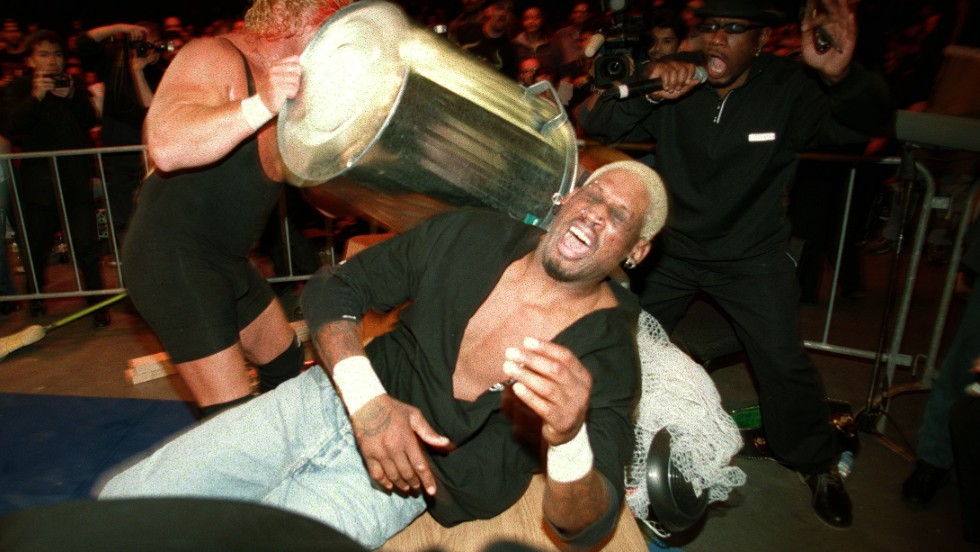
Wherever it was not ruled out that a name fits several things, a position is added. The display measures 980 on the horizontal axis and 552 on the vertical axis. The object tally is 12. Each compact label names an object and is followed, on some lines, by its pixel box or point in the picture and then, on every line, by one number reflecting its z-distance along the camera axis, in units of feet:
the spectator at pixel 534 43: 20.26
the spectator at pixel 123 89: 15.55
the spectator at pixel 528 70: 18.27
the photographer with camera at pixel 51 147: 15.24
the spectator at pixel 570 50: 19.83
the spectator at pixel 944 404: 9.39
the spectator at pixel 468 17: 18.63
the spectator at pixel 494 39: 17.88
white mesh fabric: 6.76
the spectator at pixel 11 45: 22.30
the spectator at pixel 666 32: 13.69
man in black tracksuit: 8.34
